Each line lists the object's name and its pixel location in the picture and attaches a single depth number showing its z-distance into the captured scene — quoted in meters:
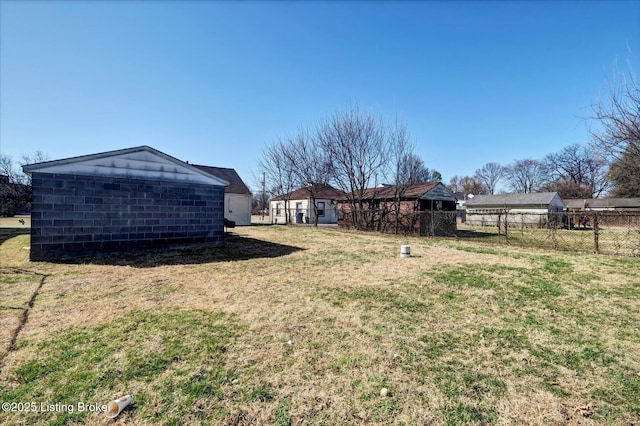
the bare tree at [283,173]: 22.91
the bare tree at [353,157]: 17.47
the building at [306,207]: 26.66
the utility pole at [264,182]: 26.98
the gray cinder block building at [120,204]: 7.49
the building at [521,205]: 27.12
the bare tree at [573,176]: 41.06
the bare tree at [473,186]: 56.51
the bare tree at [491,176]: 55.56
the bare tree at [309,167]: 19.95
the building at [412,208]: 15.54
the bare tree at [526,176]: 48.41
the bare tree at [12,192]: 23.39
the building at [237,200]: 23.05
